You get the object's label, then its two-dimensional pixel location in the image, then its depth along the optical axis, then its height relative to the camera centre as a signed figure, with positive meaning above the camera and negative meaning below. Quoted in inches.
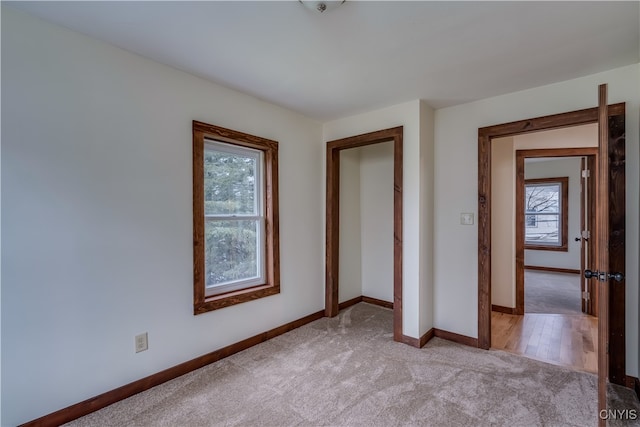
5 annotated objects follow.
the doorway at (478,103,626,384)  89.2 +1.2
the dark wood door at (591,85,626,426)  89.0 -9.9
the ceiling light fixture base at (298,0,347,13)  61.7 +43.3
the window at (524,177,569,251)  259.3 -2.0
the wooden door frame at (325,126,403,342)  130.6 +2.8
